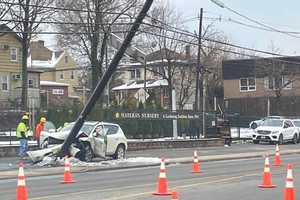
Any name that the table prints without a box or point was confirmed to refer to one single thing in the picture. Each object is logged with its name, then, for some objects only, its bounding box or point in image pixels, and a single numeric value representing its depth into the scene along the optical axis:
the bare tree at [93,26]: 51.04
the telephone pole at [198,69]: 49.50
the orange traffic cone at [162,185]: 14.03
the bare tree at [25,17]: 48.38
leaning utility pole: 23.86
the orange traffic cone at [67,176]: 17.77
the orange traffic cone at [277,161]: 23.60
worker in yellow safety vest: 26.78
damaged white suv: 24.67
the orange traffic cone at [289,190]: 11.52
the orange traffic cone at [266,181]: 15.69
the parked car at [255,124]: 45.50
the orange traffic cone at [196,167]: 20.79
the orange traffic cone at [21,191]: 11.78
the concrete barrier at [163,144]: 29.86
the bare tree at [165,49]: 62.26
